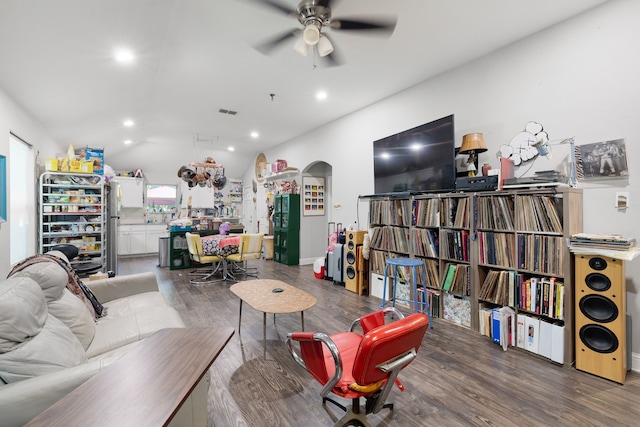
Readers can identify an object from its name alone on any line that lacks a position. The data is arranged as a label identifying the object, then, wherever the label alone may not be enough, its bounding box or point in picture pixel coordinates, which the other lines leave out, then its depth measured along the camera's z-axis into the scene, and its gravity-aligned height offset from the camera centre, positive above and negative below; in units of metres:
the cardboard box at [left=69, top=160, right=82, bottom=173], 4.70 +0.75
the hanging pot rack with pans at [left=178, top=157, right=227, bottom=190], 5.37 +0.74
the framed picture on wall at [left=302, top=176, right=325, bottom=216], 6.64 +0.38
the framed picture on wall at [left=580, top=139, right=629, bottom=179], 2.35 +0.44
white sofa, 1.14 -0.68
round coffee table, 2.46 -0.80
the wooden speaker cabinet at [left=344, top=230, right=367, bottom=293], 4.46 -0.70
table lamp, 3.10 +0.70
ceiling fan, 1.98 +1.36
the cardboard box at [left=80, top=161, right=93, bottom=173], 4.80 +0.75
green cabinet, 6.48 -0.35
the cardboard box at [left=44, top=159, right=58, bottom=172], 4.48 +0.73
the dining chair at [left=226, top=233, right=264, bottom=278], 5.14 -0.65
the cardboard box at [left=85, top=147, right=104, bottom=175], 5.05 +0.95
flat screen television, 3.21 +0.66
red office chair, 1.27 -0.71
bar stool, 3.19 -0.75
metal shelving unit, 4.52 -0.03
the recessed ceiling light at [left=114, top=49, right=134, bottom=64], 2.94 +1.63
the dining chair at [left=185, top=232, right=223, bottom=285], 5.02 -0.82
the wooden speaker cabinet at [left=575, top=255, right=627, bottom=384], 2.11 -0.79
